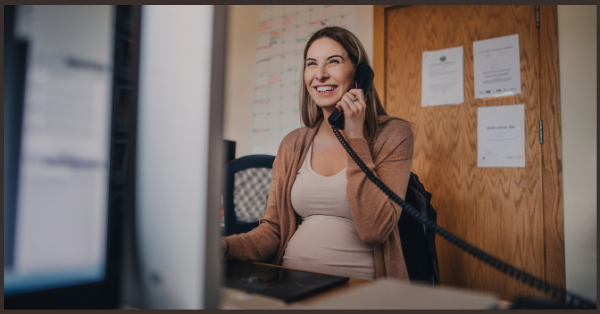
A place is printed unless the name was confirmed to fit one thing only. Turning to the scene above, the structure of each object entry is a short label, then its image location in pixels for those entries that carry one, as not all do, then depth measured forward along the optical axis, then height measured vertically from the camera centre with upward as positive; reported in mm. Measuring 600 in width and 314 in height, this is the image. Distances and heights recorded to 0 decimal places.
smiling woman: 930 -49
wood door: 1600 +104
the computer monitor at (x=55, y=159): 260 +3
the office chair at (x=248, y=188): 1471 -90
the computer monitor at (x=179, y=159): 285 +6
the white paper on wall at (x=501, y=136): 1654 +193
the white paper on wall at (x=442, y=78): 1814 +521
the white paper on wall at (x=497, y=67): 1685 +548
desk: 318 -127
